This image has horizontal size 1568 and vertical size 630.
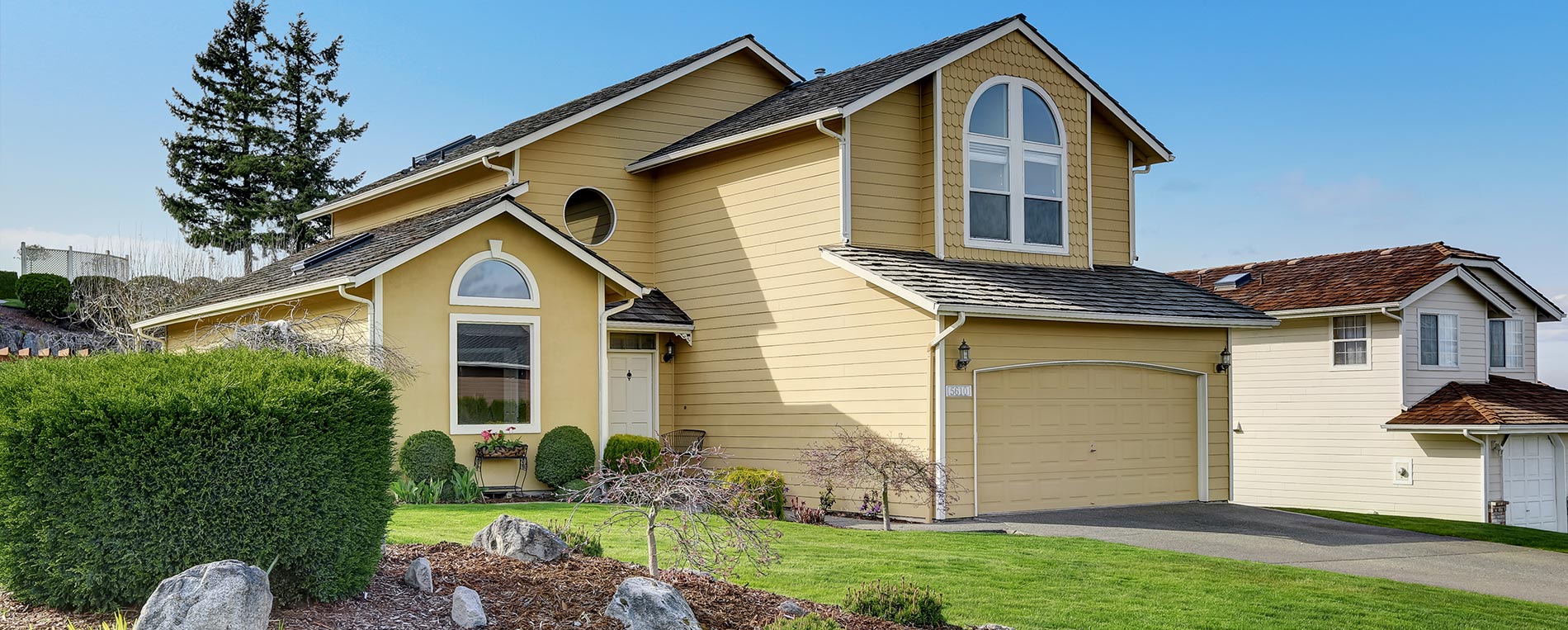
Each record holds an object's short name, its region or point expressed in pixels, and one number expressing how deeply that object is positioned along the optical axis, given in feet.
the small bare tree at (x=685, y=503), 26.13
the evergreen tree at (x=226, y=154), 126.00
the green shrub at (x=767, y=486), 49.62
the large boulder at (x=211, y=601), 19.36
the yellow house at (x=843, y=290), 53.52
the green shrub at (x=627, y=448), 57.57
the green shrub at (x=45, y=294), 108.68
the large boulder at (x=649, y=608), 22.56
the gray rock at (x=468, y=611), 22.49
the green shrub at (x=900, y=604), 26.91
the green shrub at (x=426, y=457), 52.42
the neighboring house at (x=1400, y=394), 81.15
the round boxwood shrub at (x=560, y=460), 55.98
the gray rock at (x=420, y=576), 24.76
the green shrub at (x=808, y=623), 23.22
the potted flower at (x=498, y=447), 55.16
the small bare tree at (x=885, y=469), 49.65
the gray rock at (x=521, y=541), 27.91
